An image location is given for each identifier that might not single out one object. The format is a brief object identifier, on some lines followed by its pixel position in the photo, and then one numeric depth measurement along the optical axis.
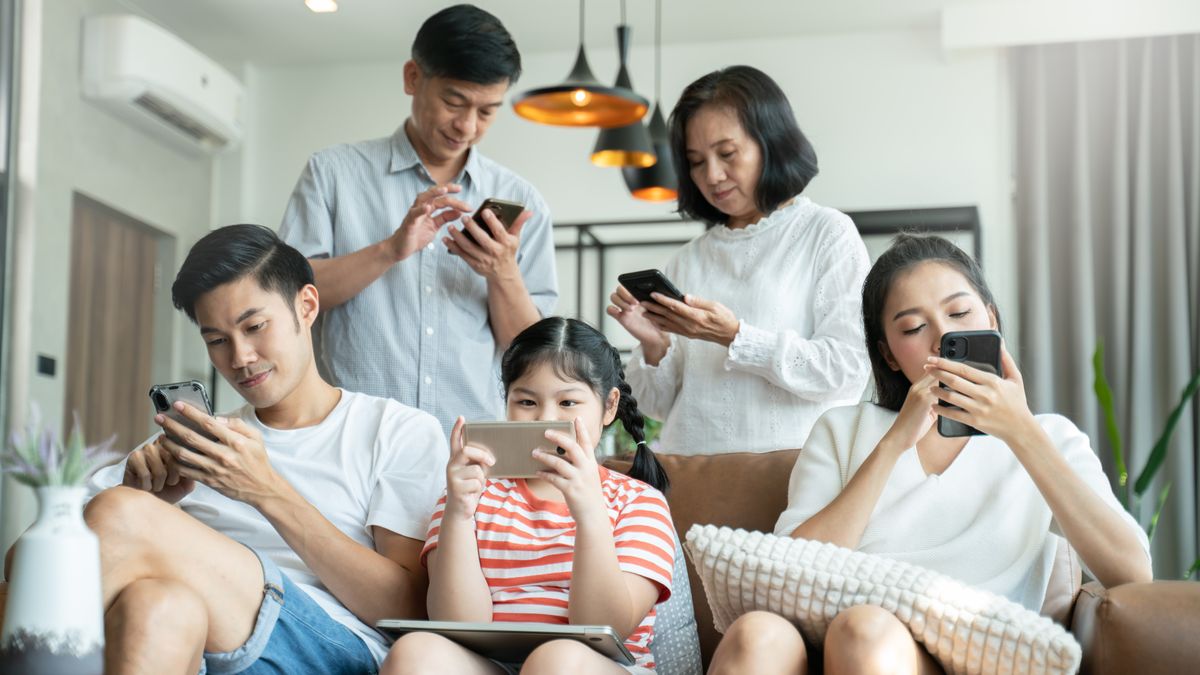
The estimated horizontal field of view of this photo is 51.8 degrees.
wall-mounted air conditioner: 4.91
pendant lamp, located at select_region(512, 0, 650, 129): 3.77
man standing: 2.40
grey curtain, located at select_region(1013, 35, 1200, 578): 5.01
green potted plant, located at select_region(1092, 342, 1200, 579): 4.29
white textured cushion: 1.39
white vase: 1.10
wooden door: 5.03
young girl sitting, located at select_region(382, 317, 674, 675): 1.61
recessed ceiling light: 5.27
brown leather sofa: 1.39
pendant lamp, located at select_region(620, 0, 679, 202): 4.71
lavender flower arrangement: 1.17
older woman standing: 2.27
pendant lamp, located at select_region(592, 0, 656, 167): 4.49
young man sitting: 1.47
